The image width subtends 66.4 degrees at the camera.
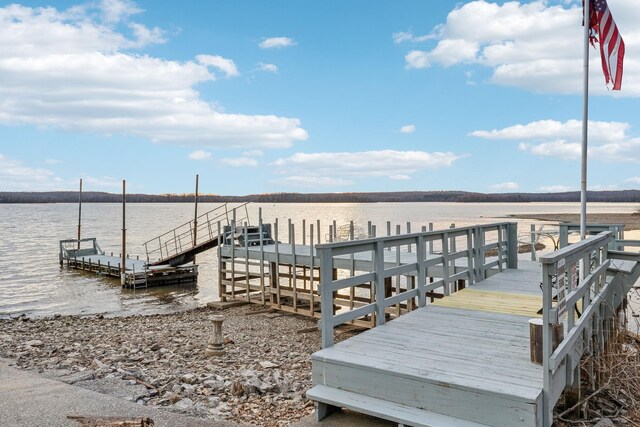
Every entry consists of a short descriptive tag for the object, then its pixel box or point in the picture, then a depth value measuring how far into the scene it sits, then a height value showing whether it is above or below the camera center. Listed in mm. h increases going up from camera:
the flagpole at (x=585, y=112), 7973 +1582
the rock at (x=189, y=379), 7562 -2690
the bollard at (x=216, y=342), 10500 -2969
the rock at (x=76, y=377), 7243 -2582
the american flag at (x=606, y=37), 8273 +2951
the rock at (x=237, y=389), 6825 -2580
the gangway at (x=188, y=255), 24500 -2617
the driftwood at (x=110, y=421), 4484 -2048
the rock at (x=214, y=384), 7198 -2660
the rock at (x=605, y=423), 4703 -2105
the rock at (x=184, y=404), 6060 -2546
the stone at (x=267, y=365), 9620 -3133
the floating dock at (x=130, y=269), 25859 -3560
